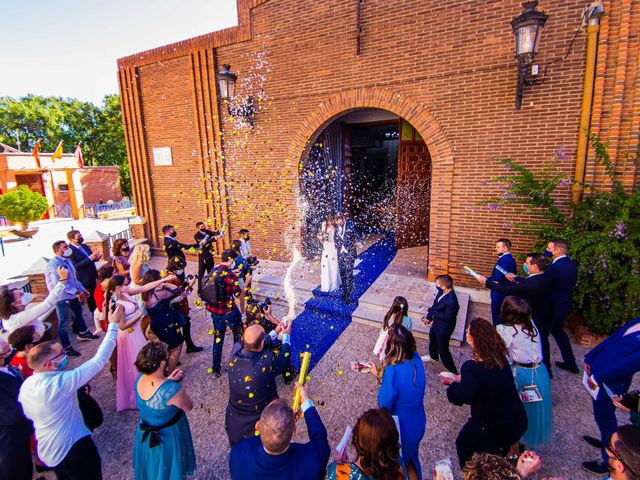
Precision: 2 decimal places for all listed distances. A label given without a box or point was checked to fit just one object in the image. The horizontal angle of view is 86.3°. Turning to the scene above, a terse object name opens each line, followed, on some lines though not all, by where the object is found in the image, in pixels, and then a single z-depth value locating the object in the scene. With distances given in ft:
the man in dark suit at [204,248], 26.13
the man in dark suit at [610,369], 9.61
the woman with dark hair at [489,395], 8.92
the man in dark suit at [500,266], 17.17
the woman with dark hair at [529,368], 11.23
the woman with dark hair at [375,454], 6.51
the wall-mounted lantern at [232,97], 26.78
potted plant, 63.72
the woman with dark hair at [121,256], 19.16
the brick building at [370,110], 20.01
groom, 25.43
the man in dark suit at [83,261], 21.53
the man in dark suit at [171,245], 23.94
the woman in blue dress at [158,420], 9.03
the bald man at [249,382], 9.87
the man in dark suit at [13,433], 8.91
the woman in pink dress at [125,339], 14.12
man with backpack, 15.53
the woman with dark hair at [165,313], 15.16
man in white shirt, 8.59
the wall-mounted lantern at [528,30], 17.70
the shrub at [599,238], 16.46
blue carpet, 19.19
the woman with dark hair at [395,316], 13.97
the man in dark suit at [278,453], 6.63
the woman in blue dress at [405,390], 9.50
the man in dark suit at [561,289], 15.17
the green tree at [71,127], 103.45
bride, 25.03
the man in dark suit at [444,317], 14.99
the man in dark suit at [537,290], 14.88
